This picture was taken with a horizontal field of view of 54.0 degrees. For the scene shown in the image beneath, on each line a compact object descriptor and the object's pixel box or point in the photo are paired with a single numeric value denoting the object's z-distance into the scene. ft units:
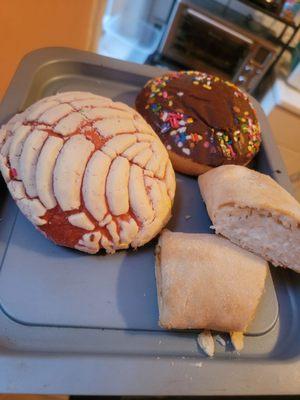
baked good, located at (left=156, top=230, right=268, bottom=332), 0.60
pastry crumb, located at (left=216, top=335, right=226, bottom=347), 0.63
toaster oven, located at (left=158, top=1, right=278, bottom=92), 1.46
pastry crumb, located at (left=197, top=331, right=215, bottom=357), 0.61
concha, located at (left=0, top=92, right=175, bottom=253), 0.61
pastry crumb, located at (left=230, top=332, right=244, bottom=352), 0.63
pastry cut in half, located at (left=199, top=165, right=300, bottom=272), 0.66
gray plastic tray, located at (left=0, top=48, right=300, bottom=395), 0.53
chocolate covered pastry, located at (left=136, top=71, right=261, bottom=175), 0.81
